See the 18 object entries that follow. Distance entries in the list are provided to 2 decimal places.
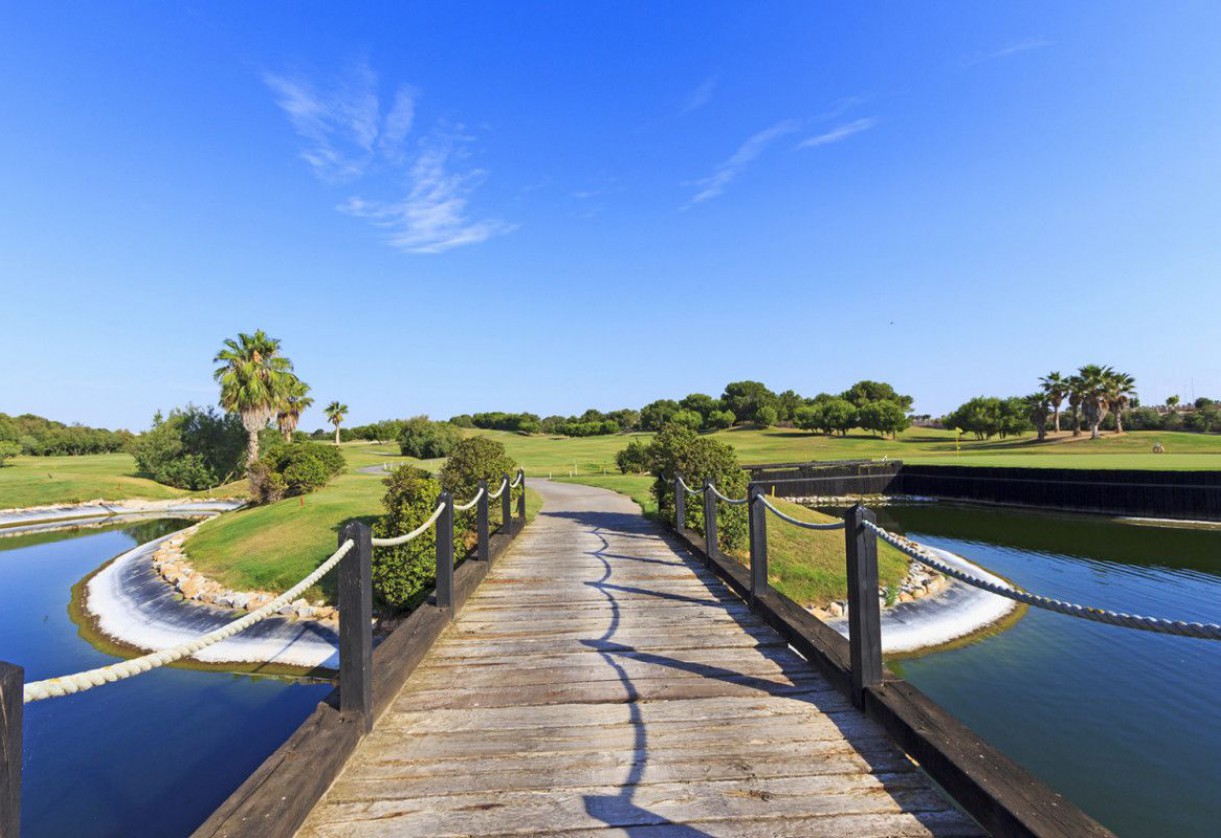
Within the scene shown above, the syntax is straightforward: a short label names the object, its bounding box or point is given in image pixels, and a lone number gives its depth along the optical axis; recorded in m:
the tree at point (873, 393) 93.31
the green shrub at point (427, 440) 48.62
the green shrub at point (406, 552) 10.67
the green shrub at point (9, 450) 46.97
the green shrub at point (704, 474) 11.19
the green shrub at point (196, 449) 35.38
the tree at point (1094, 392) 53.34
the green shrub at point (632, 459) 32.12
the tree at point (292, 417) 44.44
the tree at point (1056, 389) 55.50
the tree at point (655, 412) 97.44
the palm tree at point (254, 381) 30.25
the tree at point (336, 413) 73.12
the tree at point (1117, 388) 53.09
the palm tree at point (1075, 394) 54.47
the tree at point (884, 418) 70.31
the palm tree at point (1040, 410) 56.81
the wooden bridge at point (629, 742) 2.64
